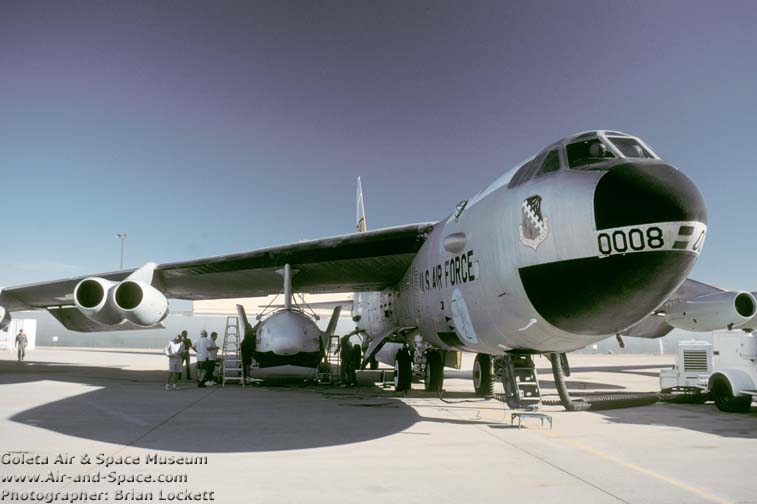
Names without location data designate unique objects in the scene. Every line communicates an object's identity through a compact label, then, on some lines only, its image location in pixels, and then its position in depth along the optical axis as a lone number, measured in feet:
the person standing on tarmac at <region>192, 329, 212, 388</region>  46.24
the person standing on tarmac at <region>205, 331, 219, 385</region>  46.98
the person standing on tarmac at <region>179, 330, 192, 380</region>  48.92
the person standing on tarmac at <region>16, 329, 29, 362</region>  72.69
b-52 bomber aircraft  16.03
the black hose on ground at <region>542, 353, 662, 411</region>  27.01
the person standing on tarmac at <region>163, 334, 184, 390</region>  43.44
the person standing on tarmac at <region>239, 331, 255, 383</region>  47.42
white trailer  31.89
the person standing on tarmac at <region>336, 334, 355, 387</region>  51.62
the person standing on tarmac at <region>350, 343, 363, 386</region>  51.65
